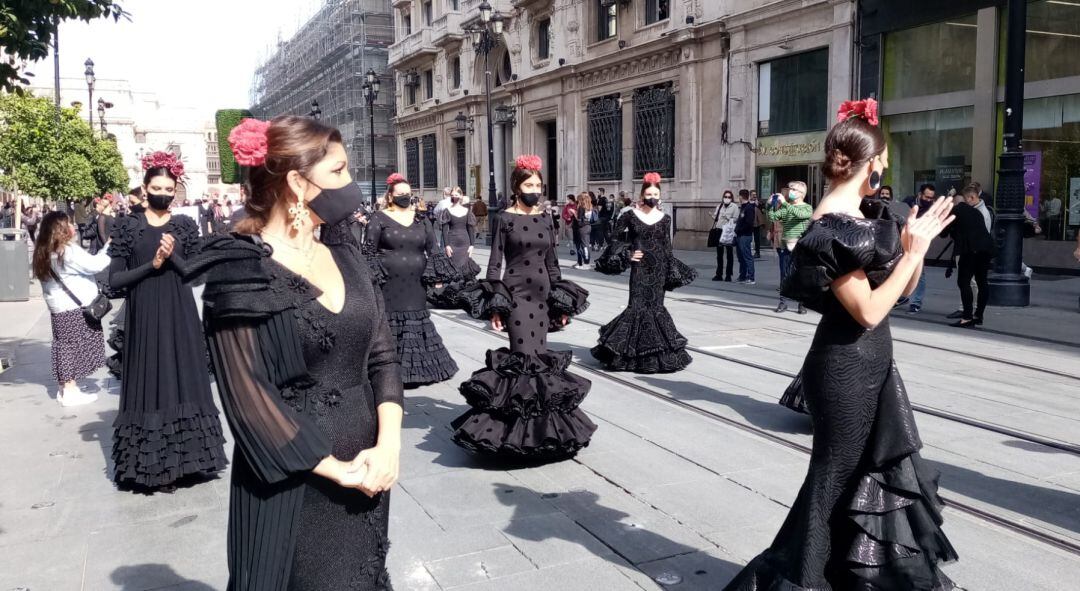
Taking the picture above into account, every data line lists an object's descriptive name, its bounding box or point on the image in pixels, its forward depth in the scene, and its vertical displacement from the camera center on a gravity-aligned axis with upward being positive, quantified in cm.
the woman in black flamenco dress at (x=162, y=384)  526 -105
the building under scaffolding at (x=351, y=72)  5109 +934
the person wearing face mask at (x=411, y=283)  793 -64
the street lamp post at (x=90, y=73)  3197 +561
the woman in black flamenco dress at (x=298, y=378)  217 -42
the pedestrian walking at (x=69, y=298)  745 -70
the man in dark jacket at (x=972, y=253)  1093 -55
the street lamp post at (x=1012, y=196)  1245 +22
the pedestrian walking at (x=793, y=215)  1160 -2
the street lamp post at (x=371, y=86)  3238 +508
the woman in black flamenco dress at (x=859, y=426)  285 -74
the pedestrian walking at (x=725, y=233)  1669 -38
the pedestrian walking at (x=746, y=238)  1591 -47
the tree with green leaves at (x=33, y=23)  686 +167
